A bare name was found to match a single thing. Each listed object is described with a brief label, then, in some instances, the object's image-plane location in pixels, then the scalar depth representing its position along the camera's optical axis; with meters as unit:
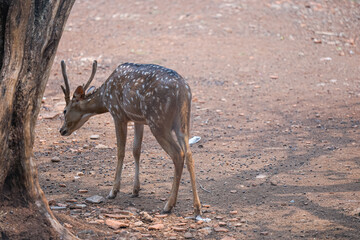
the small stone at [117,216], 10.29
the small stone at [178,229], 9.94
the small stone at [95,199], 11.40
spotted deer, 10.73
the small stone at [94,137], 16.11
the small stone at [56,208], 10.58
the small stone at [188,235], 9.62
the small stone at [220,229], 9.93
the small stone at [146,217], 10.37
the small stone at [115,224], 9.71
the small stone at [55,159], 14.08
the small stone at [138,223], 10.00
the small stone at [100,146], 15.35
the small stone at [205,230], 9.88
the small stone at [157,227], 9.90
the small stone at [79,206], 10.87
